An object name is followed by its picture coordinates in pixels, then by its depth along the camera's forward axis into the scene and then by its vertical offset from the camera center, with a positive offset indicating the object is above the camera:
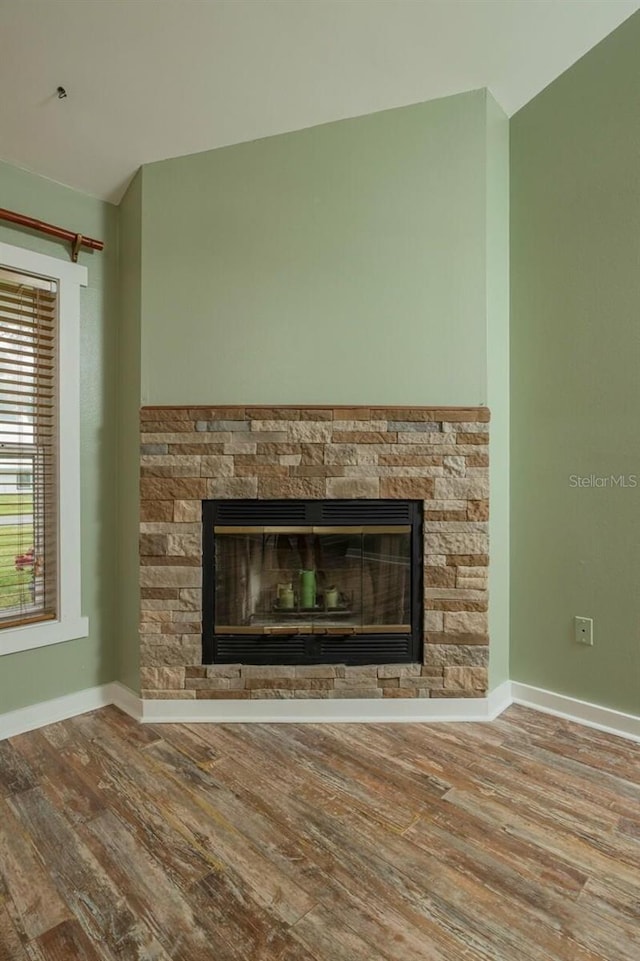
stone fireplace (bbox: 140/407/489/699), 2.29 -0.14
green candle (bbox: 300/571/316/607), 2.43 -0.53
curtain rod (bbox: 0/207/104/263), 2.20 +1.07
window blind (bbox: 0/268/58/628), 2.29 +0.11
